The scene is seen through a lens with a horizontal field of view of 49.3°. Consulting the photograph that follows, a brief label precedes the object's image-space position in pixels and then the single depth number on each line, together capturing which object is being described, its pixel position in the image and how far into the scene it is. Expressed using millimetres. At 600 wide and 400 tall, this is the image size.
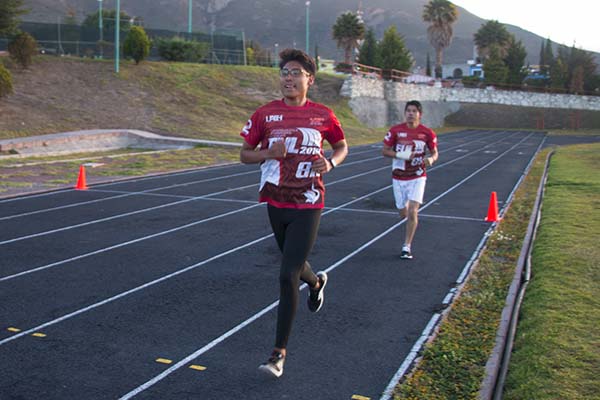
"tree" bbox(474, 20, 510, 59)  88938
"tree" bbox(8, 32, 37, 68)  34125
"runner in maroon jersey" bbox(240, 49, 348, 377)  4676
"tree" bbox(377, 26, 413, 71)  65938
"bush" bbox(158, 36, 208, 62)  45469
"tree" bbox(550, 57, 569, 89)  78562
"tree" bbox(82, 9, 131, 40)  43562
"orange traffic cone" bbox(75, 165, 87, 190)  14938
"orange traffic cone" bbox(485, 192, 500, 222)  11797
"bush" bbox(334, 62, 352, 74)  53438
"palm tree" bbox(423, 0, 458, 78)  78438
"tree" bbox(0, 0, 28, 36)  31047
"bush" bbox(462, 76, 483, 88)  72350
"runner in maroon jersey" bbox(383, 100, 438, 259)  8688
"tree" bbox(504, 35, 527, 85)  84062
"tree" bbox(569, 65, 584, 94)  73125
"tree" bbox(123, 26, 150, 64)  40719
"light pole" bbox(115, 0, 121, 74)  36906
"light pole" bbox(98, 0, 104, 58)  42938
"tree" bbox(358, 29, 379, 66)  77088
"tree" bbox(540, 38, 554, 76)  119688
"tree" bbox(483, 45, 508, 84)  76500
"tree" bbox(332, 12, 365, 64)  62281
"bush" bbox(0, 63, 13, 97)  27381
